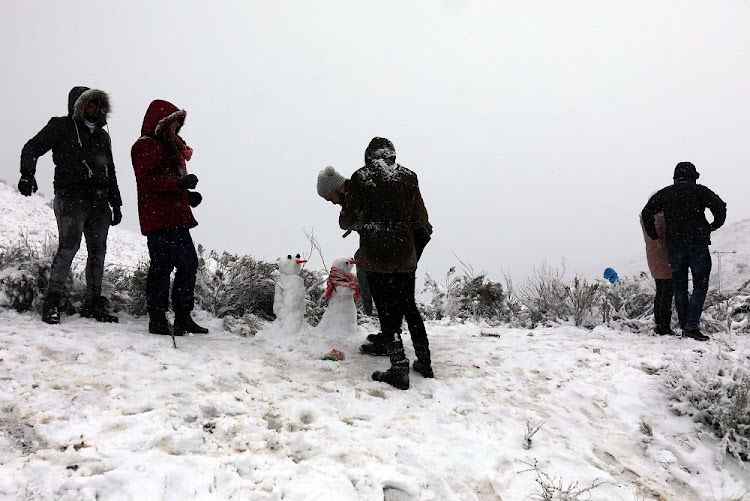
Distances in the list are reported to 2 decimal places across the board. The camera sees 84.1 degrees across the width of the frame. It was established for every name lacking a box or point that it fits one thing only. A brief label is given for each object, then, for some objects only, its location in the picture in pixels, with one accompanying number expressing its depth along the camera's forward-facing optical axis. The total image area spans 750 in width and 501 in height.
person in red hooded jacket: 3.91
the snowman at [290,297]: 4.68
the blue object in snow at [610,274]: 7.64
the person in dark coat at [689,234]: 5.30
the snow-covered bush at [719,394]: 2.81
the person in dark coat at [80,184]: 3.88
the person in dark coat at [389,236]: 3.43
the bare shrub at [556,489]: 2.16
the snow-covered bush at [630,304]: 6.20
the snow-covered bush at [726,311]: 5.91
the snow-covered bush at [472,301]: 7.22
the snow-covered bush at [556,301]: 6.60
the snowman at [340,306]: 4.84
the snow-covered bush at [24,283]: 4.02
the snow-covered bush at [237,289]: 5.51
